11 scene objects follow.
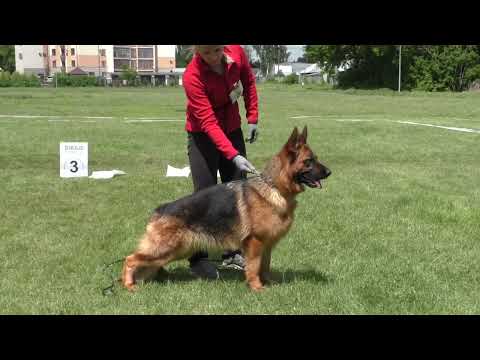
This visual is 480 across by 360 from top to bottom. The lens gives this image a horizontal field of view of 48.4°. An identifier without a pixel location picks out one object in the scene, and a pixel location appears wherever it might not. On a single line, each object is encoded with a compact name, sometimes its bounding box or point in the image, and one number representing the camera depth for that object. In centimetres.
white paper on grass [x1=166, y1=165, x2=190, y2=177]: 1182
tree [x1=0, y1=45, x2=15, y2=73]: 12111
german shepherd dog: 533
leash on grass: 535
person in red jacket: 541
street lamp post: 6656
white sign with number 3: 1155
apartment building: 11951
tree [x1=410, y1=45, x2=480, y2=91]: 6392
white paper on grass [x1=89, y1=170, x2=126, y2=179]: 1150
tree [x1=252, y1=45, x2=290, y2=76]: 13850
